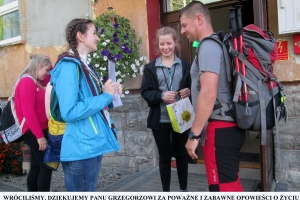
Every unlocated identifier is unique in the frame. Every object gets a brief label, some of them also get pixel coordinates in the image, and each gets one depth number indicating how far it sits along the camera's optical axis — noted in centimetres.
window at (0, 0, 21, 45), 722
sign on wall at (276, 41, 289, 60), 379
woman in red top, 345
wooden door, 326
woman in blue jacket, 229
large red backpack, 225
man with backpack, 226
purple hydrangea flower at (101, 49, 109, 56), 438
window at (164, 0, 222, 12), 492
